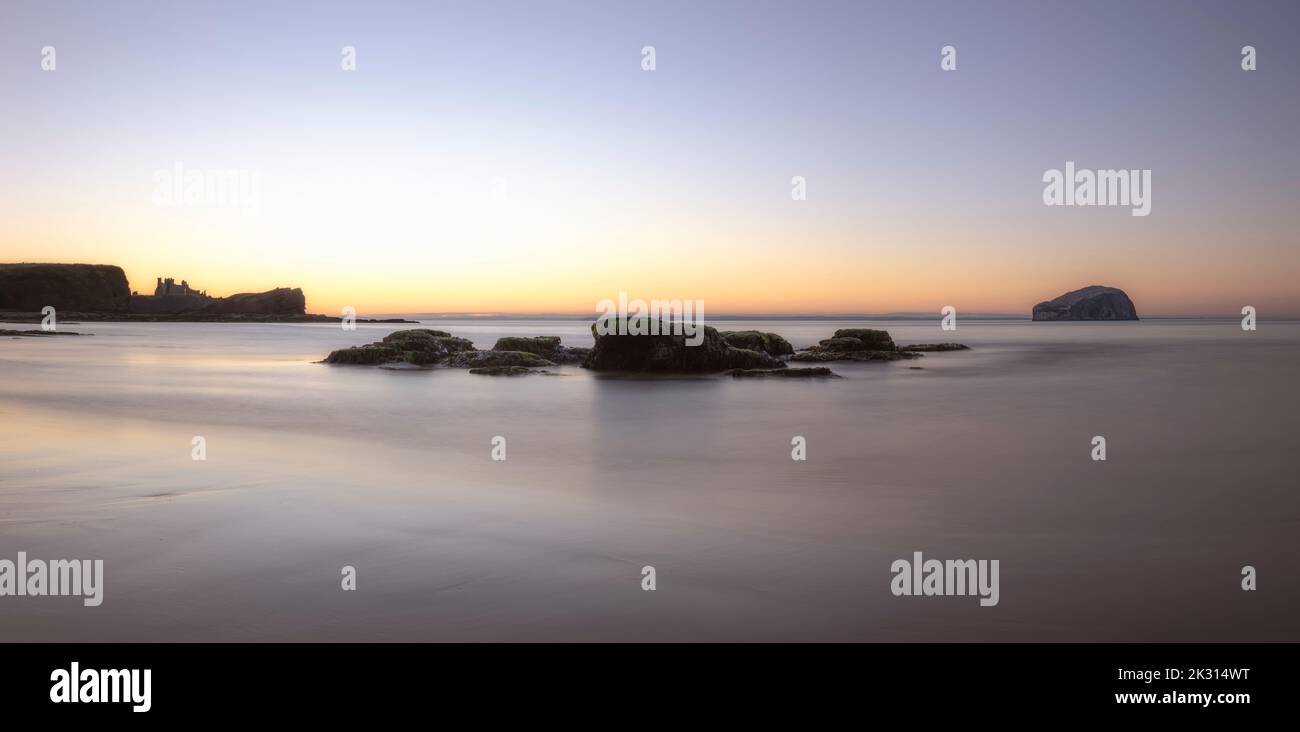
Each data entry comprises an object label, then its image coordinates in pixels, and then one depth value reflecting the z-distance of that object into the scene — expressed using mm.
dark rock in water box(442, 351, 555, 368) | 21547
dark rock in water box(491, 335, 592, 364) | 23781
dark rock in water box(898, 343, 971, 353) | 31045
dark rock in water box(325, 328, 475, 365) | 22594
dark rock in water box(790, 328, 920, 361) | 26703
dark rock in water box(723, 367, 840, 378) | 19638
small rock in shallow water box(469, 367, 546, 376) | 20062
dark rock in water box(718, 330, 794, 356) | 24094
